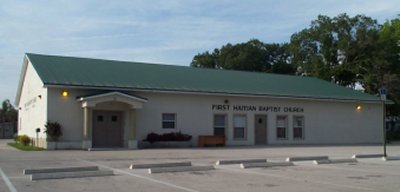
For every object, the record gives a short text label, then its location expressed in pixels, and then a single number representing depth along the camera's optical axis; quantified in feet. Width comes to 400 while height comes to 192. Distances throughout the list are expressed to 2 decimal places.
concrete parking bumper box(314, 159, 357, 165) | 57.82
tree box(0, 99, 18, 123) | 252.32
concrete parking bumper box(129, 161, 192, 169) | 48.20
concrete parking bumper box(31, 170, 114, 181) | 40.09
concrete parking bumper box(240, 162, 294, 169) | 51.80
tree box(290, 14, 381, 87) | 159.43
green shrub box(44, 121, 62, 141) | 83.51
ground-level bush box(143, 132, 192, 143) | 92.12
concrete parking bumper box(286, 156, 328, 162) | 59.44
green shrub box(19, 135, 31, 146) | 97.55
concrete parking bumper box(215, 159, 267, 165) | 54.49
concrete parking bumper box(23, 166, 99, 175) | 41.32
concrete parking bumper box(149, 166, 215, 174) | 45.85
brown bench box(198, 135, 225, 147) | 97.45
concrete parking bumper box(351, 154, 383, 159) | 66.17
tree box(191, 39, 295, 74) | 220.64
